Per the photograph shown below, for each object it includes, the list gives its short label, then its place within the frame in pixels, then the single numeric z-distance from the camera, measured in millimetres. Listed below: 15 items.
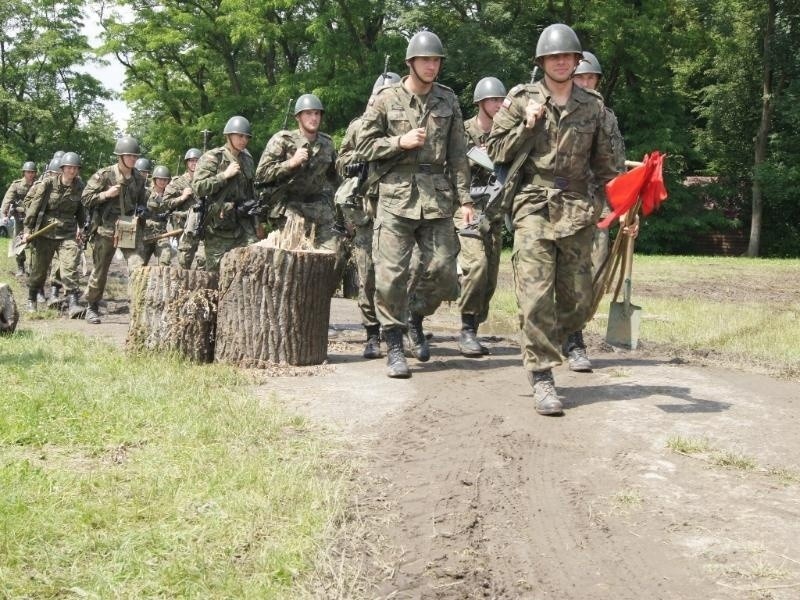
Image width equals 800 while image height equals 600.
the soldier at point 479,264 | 8688
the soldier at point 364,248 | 8750
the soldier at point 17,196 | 18797
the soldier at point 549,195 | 6242
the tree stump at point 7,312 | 9789
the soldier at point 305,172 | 9508
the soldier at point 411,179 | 7527
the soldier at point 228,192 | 10289
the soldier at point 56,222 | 13102
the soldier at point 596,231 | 7199
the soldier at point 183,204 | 13859
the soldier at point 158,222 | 14002
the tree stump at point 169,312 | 7988
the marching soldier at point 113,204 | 12344
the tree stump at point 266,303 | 7883
